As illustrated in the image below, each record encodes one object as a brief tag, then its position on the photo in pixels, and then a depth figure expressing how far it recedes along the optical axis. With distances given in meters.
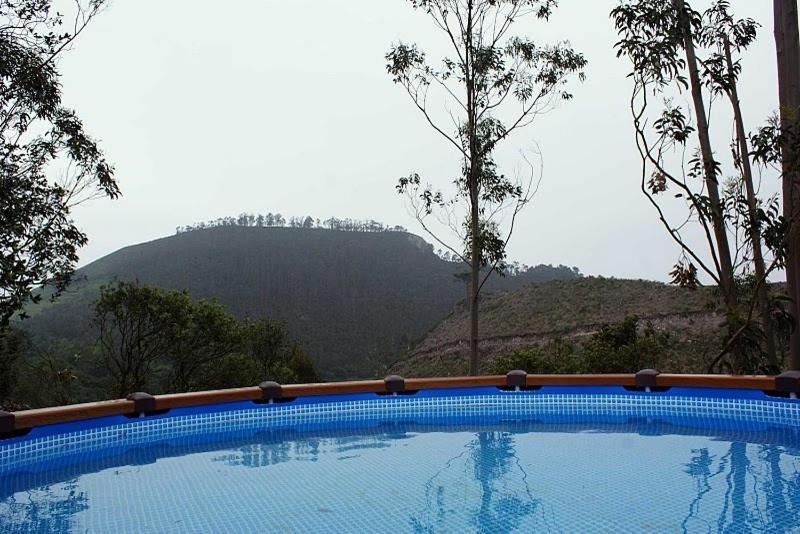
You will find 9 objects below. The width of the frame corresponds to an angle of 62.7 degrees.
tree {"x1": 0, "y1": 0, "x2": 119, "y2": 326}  5.30
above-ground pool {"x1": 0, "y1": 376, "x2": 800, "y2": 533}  3.12
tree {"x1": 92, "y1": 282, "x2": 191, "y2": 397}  7.11
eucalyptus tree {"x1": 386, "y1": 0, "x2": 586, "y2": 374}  7.57
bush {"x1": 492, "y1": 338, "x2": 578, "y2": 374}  8.32
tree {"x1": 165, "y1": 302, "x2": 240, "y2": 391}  7.56
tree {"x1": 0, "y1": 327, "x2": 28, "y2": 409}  6.82
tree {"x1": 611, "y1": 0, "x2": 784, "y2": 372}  5.60
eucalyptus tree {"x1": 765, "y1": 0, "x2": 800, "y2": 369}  5.52
